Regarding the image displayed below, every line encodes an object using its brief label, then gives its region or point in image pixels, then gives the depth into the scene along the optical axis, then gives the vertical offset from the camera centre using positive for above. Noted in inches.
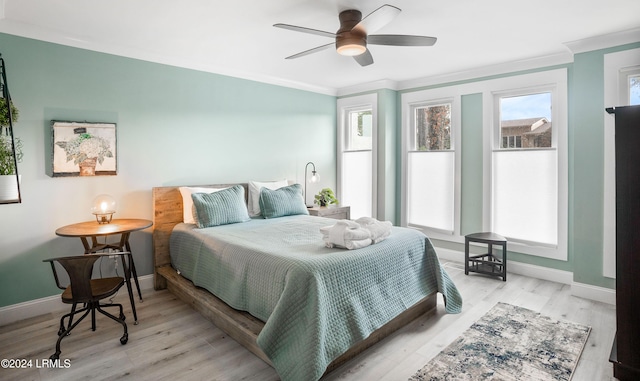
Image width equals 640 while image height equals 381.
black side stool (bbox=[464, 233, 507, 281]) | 158.2 -37.1
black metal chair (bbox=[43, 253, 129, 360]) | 93.5 -30.1
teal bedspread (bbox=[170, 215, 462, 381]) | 84.8 -28.6
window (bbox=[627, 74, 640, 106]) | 131.5 +34.8
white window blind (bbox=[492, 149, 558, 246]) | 159.5 -6.0
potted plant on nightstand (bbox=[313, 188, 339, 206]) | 204.3 -8.1
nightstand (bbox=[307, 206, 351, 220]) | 191.2 -15.4
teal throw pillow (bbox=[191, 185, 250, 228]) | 141.9 -9.4
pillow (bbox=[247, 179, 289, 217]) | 171.8 -6.1
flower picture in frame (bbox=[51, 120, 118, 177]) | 128.6 +14.4
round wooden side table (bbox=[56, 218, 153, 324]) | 114.5 -15.0
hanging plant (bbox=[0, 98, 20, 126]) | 104.6 +22.4
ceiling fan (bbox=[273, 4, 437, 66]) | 100.4 +44.5
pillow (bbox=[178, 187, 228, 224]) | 150.4 -7.3
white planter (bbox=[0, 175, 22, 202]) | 95.4 -0.3
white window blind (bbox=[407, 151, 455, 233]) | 193.5 -3.3
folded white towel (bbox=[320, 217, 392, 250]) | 105.2 -15.6
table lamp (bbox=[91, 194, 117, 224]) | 128.0 -7.8
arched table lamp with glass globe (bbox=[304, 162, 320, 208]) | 209.9 +6.2
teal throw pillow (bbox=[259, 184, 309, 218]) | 164.1 -8.4
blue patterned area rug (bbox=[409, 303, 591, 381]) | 89.7 -48.3
